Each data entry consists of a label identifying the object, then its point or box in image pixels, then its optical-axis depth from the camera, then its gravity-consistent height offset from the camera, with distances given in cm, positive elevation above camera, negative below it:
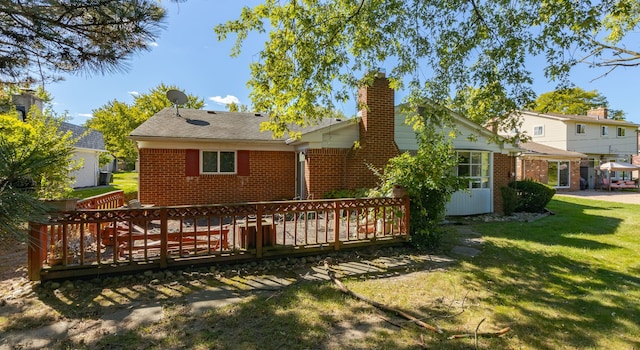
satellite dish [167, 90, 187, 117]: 1236 +324
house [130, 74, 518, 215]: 1038 +67
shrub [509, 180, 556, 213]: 1270 -79
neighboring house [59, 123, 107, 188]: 1878 +137
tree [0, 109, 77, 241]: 202 -3
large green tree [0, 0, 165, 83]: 308 +158
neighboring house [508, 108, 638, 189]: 2695 +386
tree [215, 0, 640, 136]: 605 +289
